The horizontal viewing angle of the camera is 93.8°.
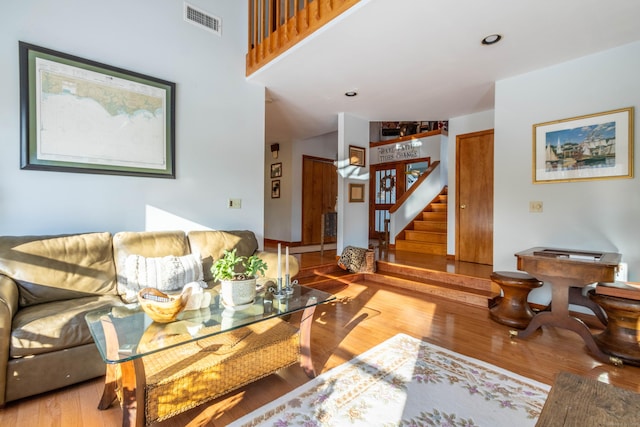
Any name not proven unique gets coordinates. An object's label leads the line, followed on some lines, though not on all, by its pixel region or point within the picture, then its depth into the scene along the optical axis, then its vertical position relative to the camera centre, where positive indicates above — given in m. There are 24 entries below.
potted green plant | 1.75 -0.45
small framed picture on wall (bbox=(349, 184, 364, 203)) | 5.00 +0.28
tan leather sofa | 1.63 -0.59
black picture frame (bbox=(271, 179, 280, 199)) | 7.01 +0.48
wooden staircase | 5.73 -0.44
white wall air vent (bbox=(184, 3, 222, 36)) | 3.09 +2.03
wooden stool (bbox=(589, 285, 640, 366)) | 2.08 -0.85
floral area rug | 1.53 -1.07
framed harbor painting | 2.72 +0.62
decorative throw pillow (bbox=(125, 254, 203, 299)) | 2.25 -0.50
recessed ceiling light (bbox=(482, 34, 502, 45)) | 2.56 +1.49
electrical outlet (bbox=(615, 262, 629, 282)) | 2.54 -0.54
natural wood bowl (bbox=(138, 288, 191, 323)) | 1.49 -0.49
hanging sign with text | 7.04 +1.43
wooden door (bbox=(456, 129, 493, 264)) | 4.68 +0.21
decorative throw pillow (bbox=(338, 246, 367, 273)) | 4.54 -0.76
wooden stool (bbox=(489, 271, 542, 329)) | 2.73 -0.84
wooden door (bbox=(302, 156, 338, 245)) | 6.83 +0.37
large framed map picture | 2.29 +0.78
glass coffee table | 1.29 -0.58
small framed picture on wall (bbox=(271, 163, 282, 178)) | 6.97 +0.92
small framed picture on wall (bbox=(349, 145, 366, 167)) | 4.92 +0.90
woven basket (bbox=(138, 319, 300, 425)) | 1.41 -0.83
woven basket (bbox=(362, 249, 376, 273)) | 4.54 -0.79
